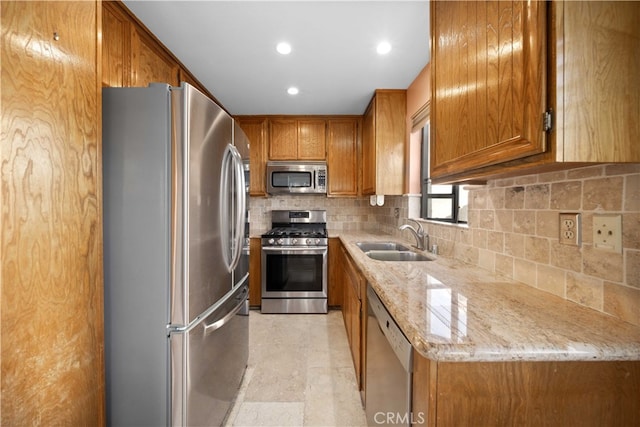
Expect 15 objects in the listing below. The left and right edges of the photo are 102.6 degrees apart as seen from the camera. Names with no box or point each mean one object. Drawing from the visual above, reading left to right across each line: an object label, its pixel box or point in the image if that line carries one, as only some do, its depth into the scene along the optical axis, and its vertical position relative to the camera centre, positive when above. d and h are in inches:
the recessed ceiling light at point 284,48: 70.2 +45.6
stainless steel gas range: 115.4 -28.3
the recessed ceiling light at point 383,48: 70.4 +45.7
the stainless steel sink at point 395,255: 75.2 -14.1
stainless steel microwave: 125.7 +16.0
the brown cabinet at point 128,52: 55.3 +39.4
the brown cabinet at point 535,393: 24.4 -17.6
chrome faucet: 76.2 -8.1
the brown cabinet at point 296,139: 128.9 +36.0
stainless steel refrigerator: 43.3 -6.7
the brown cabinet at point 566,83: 24.1 +12.4
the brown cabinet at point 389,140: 100.4 +28.1
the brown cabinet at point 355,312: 61.6 -29.5
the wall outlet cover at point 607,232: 28.8 -2.6
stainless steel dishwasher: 30.2 -23.2
